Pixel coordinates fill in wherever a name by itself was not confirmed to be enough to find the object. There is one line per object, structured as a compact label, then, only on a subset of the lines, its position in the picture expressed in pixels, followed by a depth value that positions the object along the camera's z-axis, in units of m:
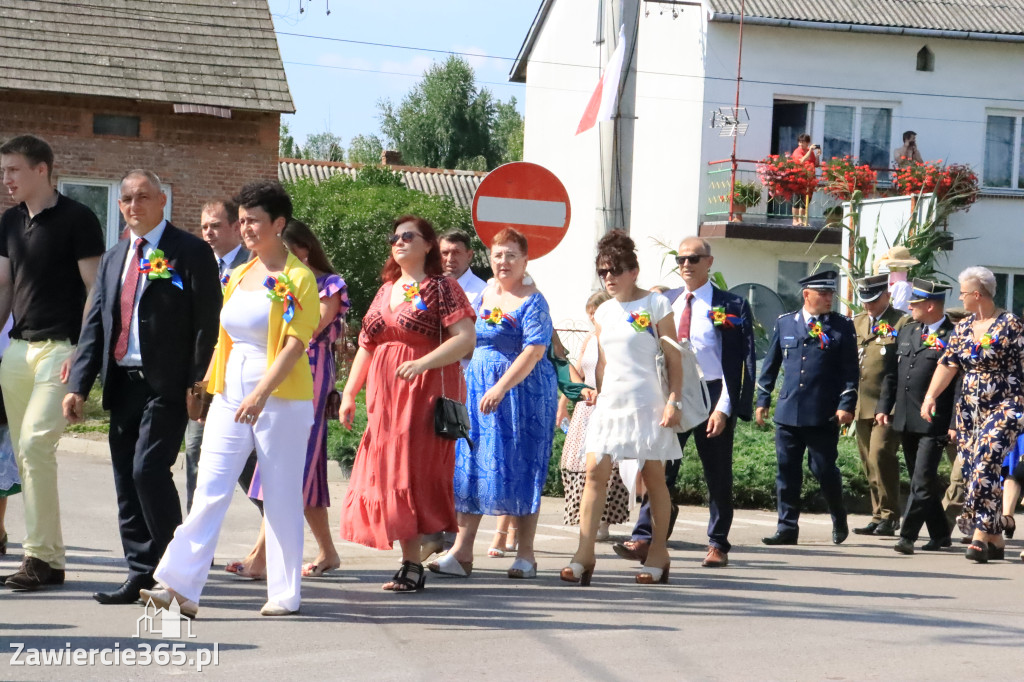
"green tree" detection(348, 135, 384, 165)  74.93
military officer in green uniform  11.66
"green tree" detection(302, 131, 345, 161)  83.31
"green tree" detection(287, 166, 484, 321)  36.62
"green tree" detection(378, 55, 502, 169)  72.94
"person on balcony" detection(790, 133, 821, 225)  24.73
